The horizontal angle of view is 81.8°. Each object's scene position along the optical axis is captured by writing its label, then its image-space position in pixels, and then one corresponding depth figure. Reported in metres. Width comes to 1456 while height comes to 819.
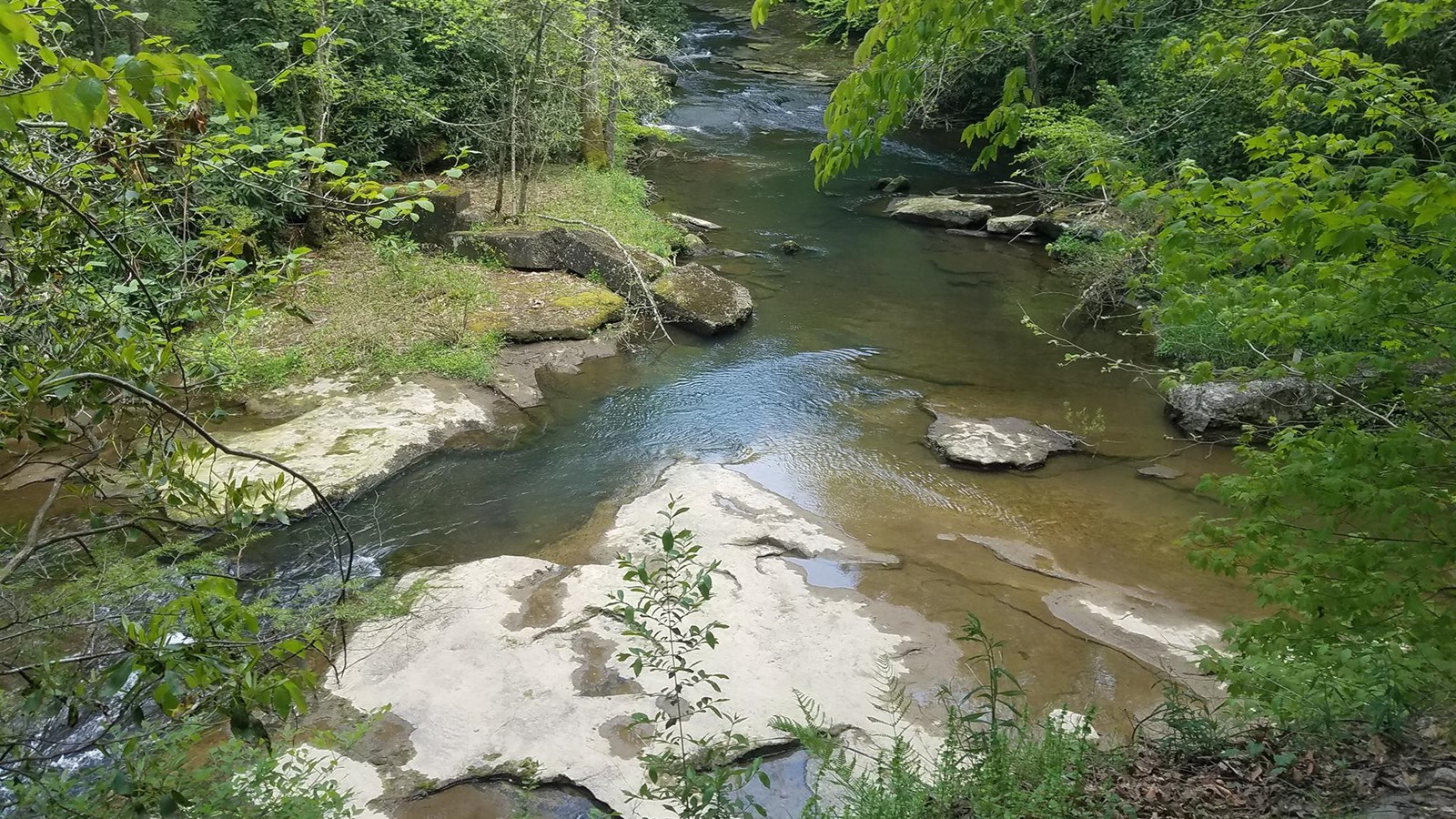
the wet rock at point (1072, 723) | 3.44
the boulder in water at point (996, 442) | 7.59
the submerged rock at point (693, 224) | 14.02
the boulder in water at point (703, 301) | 10.31
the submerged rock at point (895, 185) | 17.00
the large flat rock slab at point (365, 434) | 6.47
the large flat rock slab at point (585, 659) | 4.20
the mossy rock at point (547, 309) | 9.55
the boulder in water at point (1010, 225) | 14.37
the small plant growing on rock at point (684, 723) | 2.82
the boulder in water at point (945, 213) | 15.02
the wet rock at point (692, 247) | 12.85
